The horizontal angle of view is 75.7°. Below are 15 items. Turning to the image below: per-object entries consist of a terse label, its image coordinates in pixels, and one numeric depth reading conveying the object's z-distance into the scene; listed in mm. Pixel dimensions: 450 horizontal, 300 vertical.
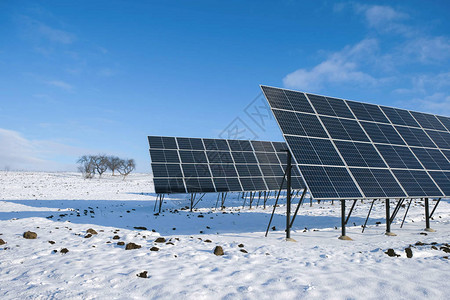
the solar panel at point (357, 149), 12289
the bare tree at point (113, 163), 99225
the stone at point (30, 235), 11422
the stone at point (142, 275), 6906
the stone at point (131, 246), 10188
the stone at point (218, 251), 9469
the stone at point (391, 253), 8845
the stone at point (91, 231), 12742
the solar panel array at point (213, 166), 23516
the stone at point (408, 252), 8719
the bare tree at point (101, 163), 94625
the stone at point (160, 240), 11411
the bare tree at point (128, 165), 96062
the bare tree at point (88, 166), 87681
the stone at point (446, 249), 9058
